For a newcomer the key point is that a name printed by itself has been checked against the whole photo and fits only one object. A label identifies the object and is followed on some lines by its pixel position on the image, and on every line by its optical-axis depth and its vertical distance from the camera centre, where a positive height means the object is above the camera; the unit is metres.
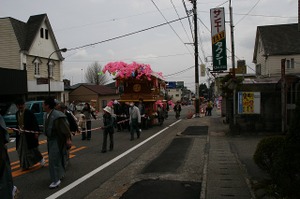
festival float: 19.97 +1.10
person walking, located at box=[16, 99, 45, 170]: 8.89 -0.92
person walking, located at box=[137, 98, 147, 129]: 18.86 -0.63
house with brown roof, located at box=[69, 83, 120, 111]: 53.31 +1.08
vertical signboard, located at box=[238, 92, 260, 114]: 14.50 -0.09
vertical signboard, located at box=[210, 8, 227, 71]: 22.70 +4.15
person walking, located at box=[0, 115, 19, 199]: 4.84 -0.96
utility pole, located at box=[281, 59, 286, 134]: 11.92 +0.27
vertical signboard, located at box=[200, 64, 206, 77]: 41.16 +3.76
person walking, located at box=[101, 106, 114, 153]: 11.85 -0.85
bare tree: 79.50 +5.67
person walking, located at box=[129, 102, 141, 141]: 15.22 -0.74
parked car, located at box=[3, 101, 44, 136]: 19.13 -0.45
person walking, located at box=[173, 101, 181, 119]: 30.76 -0.73
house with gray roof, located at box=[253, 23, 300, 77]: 33.12 +5.15
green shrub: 6.84 -1.03
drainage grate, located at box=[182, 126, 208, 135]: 16.69 -1.54
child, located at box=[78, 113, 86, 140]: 15.78 -0.98
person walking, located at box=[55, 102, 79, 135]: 10.45 -0.61
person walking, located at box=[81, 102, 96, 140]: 15.56 -0.83
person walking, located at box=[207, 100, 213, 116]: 33.66 -0.73
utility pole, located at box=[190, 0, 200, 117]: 28.92 +2.94
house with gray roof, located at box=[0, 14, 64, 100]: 31.41 +4.81
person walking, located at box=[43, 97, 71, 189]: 7.23 -0.71
